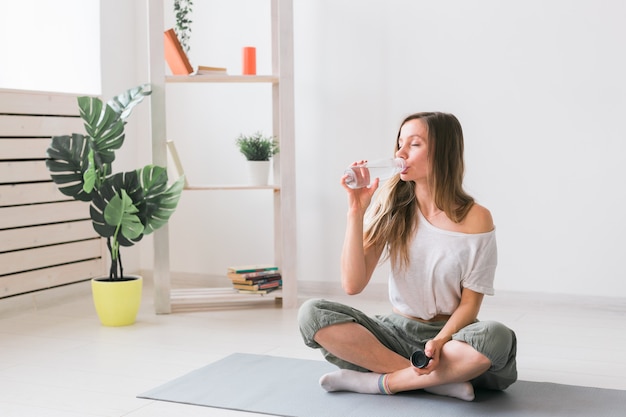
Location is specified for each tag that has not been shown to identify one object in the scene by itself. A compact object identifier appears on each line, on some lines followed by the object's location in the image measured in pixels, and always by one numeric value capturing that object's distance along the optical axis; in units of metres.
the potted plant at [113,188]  3.23
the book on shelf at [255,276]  3.67
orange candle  3.62
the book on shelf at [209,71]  3.53
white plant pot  3.62
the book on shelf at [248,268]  3.70
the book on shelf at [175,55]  3.51
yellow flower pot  3.28
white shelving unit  3.45
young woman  2.20
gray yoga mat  2.12
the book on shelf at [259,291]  3.64
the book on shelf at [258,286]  3.65
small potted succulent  3.62
